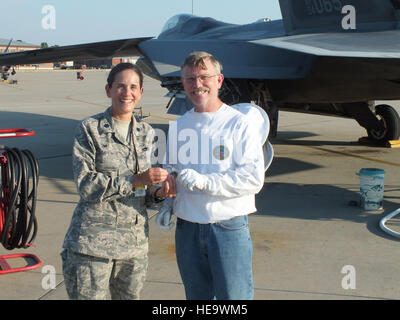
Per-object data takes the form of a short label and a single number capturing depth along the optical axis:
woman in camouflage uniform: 2.88
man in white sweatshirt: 2.82
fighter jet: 6.98
